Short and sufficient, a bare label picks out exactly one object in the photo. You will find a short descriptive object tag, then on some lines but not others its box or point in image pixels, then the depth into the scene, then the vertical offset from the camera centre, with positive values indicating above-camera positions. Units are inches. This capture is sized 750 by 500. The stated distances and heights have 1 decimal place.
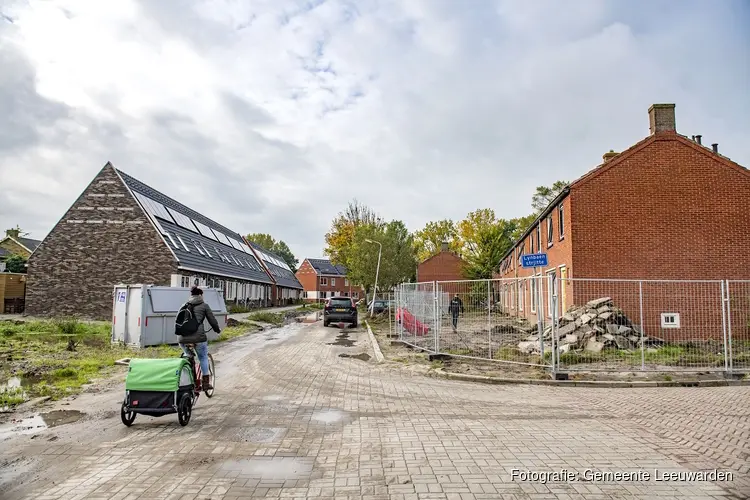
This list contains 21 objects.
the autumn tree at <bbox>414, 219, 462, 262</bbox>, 2898.6 +307.8
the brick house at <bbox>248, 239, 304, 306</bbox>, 2324.2 +48.5
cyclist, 301.1 -28.7
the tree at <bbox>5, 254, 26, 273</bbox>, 1774.2 +74.6
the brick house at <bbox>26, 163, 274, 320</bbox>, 1098.7 +72.0
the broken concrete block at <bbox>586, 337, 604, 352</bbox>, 498.5 -56.2
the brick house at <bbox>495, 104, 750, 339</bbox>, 698.8 +107.9
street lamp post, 1403.5 +51.1
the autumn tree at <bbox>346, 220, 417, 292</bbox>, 1576.0 +100.1
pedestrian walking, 527.5 -20.6
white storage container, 610.5 -33.6
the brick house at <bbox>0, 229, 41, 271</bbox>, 2218.3 +182.4
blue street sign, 495.8 +30.0
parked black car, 1108.9 -53.0
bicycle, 302.5 -49.9
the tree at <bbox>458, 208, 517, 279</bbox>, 1953.7 +137.7
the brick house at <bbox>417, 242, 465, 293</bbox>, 2237.9 +103.0
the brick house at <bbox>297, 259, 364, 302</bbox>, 3875.5 +56.8
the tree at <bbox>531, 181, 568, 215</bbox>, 2614.2 +500.5
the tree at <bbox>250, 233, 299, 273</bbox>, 4612.0 +411.6
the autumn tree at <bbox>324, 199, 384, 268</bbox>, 2422.1 +285.3
